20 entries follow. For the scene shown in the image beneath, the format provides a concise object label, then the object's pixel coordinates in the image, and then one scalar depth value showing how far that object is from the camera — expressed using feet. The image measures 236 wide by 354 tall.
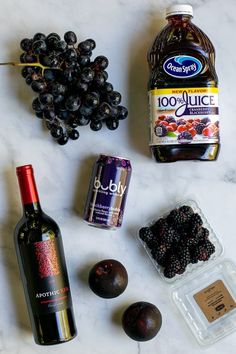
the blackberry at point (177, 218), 4.08
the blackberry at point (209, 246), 4.08
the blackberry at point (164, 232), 4.04
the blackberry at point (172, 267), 4.02
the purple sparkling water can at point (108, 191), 3.94
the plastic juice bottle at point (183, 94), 3.88
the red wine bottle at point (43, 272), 3.84
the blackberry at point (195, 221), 4.08
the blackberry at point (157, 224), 4.10
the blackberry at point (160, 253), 4.04
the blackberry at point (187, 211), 4.11
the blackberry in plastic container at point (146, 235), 4.08
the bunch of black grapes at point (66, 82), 3.85
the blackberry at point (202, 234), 4.09
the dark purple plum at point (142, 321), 3.98
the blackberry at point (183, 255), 4.03
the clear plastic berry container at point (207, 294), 4.23
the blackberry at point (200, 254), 4.05
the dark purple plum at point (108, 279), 3.99
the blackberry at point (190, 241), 4.05
